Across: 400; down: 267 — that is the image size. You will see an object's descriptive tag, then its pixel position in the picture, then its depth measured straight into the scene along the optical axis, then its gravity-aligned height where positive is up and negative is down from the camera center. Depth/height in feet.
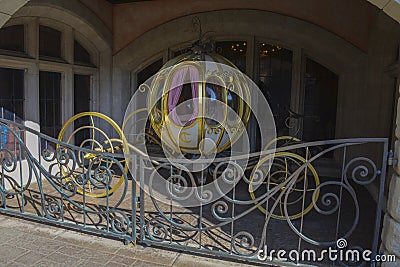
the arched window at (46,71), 15.60 +1.76
